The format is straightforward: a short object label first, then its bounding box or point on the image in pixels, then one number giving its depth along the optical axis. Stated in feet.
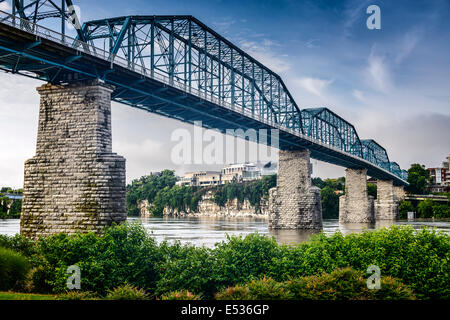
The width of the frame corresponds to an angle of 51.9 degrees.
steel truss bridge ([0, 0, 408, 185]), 88.38
